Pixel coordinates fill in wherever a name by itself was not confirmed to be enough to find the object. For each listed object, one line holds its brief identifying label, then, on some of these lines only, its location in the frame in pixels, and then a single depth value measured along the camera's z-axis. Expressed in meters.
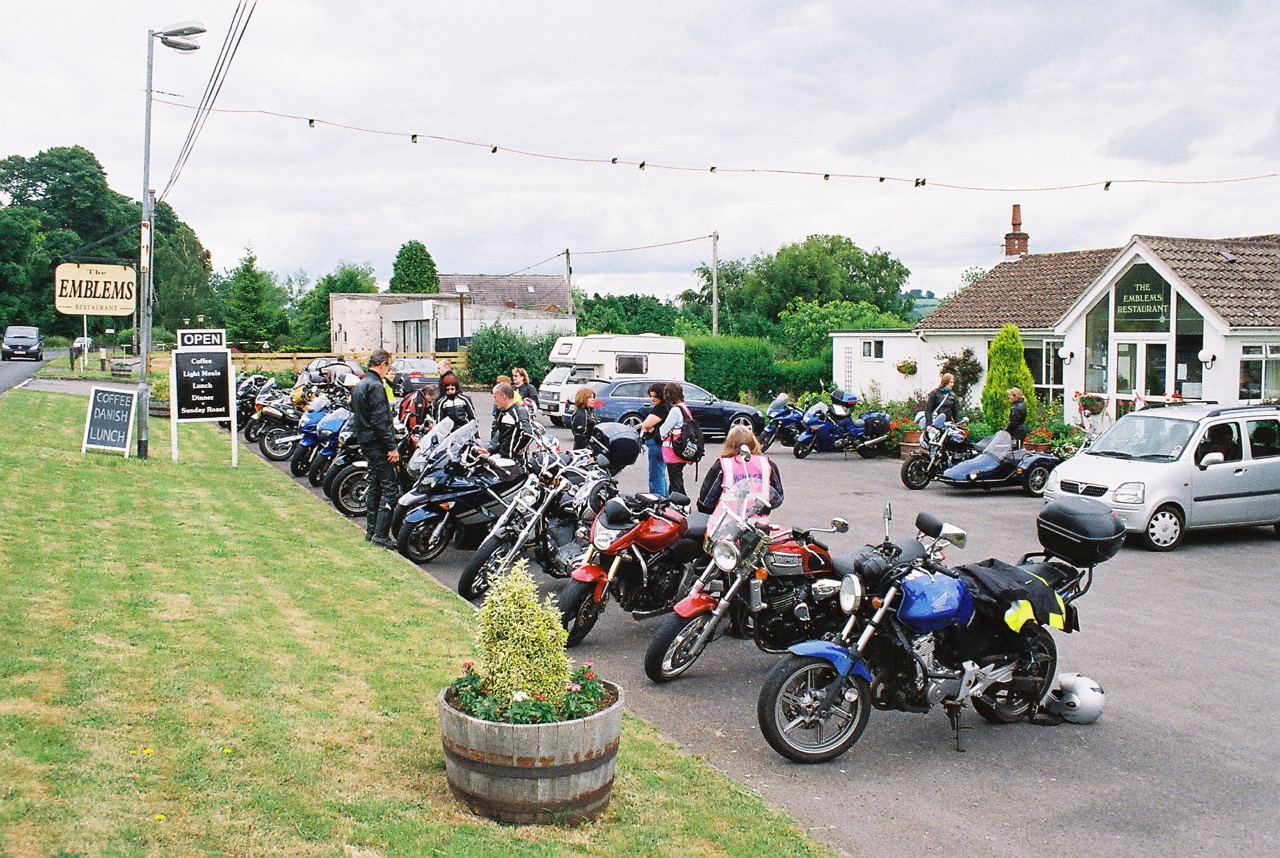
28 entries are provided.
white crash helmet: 6.75
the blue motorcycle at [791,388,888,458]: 23.52
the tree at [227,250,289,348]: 66.56
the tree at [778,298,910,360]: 45.53
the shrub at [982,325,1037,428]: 22.69
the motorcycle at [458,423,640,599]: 9.57
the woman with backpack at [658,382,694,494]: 13.84
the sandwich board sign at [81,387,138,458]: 16.56
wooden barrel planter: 4.65
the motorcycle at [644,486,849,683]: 7.02
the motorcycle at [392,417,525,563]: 10.82
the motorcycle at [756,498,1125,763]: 5.96
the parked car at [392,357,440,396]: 22.98
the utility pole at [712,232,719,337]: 47.46
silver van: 12.91
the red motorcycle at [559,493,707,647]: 7.94
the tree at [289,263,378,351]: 77.62
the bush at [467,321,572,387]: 49.50
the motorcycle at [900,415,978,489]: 18.81
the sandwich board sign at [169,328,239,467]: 17.55
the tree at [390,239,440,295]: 90.56
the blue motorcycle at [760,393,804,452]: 24.27
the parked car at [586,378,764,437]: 26.56
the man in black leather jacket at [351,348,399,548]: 11.45
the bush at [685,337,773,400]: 42.22
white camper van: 32.69
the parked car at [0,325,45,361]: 54.03
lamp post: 16.39
